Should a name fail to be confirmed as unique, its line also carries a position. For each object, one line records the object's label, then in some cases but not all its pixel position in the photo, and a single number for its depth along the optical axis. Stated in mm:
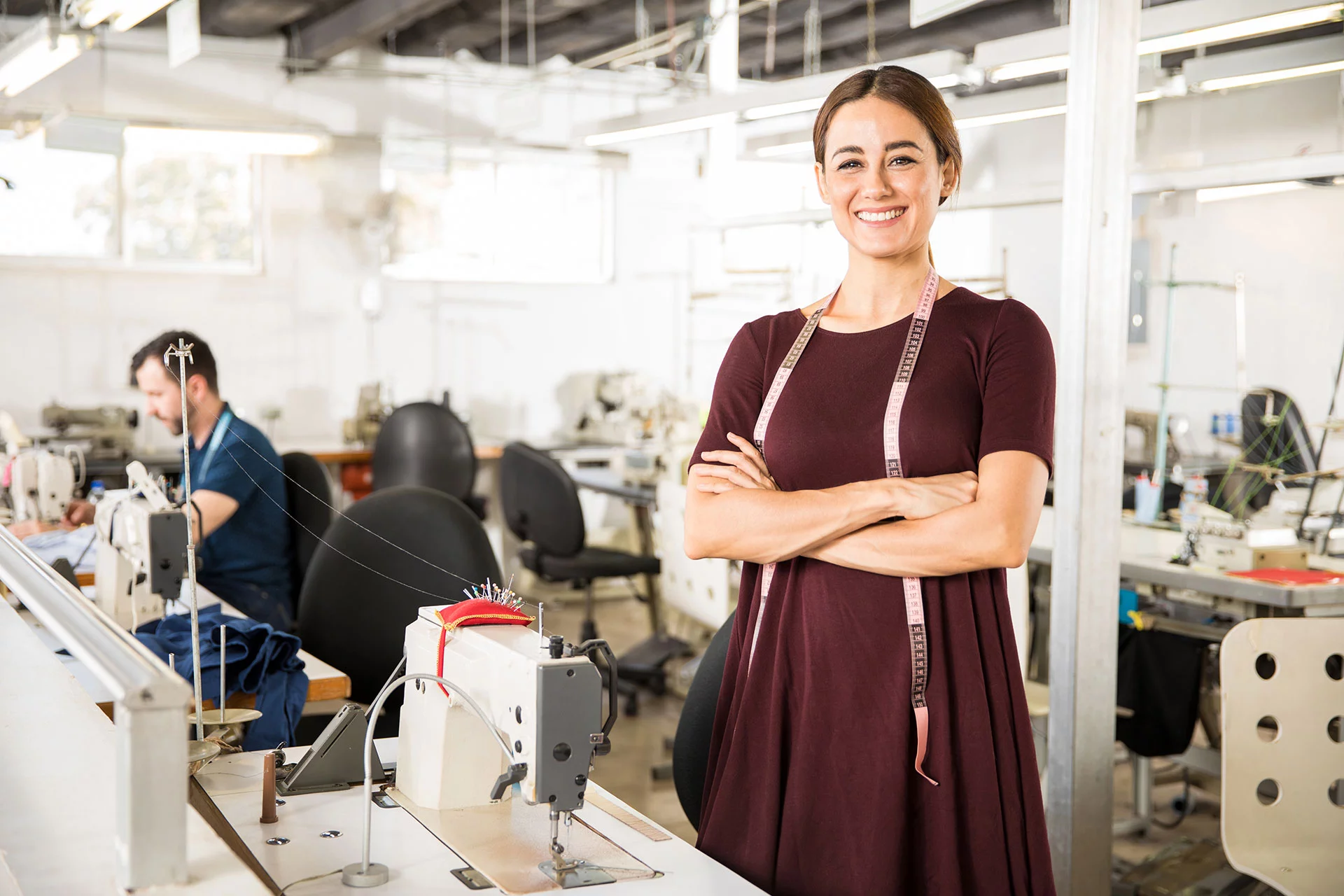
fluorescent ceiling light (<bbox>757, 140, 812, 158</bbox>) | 4904
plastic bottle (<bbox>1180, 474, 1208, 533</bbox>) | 3301
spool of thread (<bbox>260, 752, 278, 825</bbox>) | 1386
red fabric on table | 2922
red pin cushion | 1424
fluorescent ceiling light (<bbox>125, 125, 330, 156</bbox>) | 5320
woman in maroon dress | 1342
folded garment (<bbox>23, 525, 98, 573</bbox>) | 2822
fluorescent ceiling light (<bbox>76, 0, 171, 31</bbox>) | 2951
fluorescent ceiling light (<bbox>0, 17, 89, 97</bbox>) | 3438
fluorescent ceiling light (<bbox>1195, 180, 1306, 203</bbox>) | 4723
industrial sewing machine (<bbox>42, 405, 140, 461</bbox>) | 5211
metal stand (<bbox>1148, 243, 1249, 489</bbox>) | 3889
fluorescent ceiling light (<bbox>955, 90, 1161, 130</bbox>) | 3454
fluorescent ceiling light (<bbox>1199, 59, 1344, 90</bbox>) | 3363
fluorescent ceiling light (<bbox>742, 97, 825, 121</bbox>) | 3426
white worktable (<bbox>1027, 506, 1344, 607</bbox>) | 2818
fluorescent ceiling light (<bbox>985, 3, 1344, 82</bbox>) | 2539
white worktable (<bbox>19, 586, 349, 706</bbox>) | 1969
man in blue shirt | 2832
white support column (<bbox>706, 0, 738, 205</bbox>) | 5016
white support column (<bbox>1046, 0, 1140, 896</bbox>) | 1922
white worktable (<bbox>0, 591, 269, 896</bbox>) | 1063
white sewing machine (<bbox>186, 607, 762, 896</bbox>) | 1229
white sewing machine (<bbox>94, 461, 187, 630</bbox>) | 2234
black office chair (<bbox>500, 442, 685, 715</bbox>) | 4387
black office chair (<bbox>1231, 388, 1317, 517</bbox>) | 3980
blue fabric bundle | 1962
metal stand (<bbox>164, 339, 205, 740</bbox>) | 1553
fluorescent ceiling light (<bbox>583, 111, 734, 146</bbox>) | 4074
